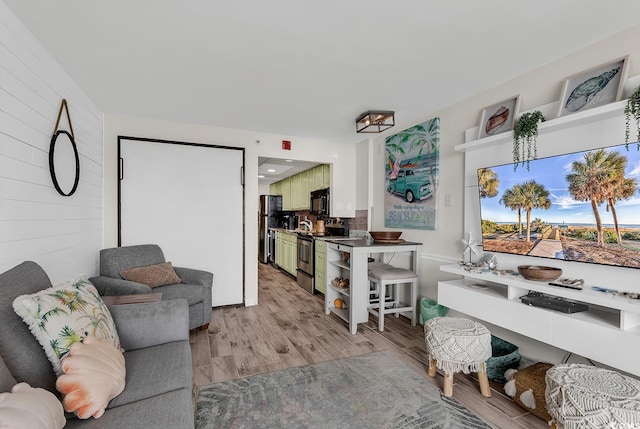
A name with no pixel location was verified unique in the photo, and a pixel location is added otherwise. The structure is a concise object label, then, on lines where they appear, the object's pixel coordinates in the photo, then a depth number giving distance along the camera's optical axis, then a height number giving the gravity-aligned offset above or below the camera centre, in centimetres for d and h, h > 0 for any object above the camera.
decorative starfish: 276 -26
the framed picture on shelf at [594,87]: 187 +86
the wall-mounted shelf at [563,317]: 157 -63
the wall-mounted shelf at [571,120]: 178 +63
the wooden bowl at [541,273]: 204 -39
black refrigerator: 742 -8
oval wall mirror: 218 +42
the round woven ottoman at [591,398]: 126 -80
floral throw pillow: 121 -45
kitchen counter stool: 317 -70
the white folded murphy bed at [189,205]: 348 +13
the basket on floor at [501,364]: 225 -112
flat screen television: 178 +7
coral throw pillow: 111 -64
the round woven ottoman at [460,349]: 196 -88
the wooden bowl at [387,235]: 347 -22
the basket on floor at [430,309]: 302 -95
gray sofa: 114 -74
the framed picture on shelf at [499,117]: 249 +86
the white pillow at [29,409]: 84 -58
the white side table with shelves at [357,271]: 314 -59
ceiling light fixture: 325 +108
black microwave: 491 +23
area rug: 177 -121
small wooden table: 199 -58
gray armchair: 263 -62
